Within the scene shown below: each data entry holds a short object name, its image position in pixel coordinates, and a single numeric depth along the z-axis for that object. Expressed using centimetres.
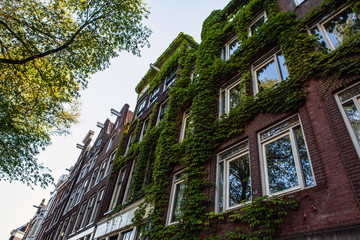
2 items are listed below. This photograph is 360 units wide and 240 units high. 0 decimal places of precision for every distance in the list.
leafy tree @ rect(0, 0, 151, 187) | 1129
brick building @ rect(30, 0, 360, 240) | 512
